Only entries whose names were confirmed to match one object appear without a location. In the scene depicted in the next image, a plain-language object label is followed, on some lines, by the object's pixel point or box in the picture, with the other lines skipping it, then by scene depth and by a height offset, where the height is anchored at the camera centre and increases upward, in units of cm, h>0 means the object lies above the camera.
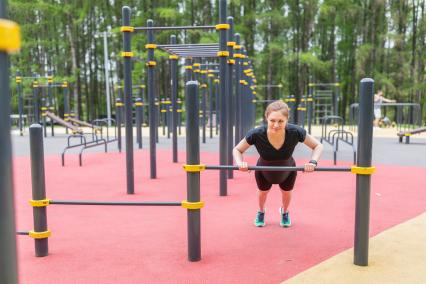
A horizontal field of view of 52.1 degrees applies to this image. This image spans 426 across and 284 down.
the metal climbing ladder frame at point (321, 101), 2302 -29
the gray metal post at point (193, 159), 297 -42
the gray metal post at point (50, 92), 1517 +22
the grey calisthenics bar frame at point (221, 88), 499 +11
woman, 323 -39
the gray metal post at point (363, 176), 279 -52
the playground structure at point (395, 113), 1596 -74
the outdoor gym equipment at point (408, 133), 1115 -94
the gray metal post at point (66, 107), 1617 -34
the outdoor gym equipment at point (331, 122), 2068 -124
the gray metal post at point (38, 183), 294 -59
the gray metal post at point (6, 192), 113 -25
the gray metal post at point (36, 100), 1477 -6
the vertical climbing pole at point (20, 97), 1558 +3
